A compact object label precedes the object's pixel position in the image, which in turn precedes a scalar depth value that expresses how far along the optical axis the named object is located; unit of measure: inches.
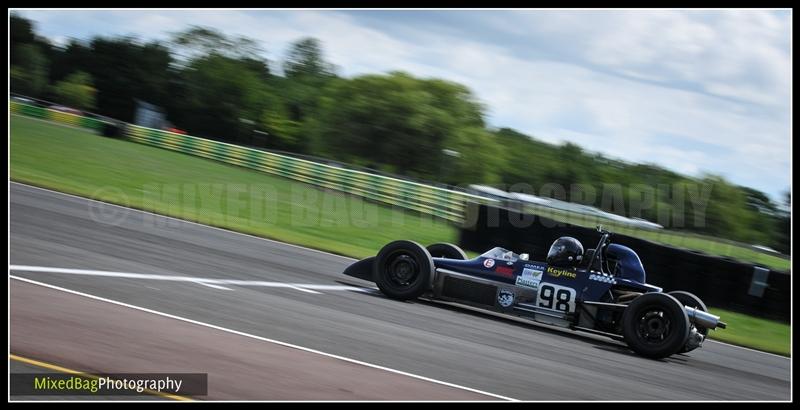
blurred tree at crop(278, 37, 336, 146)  3451.3
